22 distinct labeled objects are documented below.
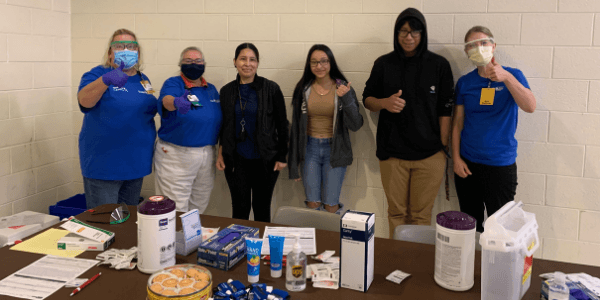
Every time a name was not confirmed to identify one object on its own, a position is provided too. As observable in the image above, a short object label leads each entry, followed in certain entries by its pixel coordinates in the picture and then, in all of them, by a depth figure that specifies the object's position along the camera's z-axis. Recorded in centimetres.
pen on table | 154
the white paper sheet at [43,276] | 154
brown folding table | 155
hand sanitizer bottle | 158
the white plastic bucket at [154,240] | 161
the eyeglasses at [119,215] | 216
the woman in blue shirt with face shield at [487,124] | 300
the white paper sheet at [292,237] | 191
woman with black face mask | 327
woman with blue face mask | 300
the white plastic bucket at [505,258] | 144
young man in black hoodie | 320
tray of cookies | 139
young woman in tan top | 342
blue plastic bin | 372
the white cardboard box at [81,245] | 188
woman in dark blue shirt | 340
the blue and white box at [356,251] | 156
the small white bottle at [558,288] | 139
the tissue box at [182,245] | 184
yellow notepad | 185
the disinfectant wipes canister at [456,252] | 154
